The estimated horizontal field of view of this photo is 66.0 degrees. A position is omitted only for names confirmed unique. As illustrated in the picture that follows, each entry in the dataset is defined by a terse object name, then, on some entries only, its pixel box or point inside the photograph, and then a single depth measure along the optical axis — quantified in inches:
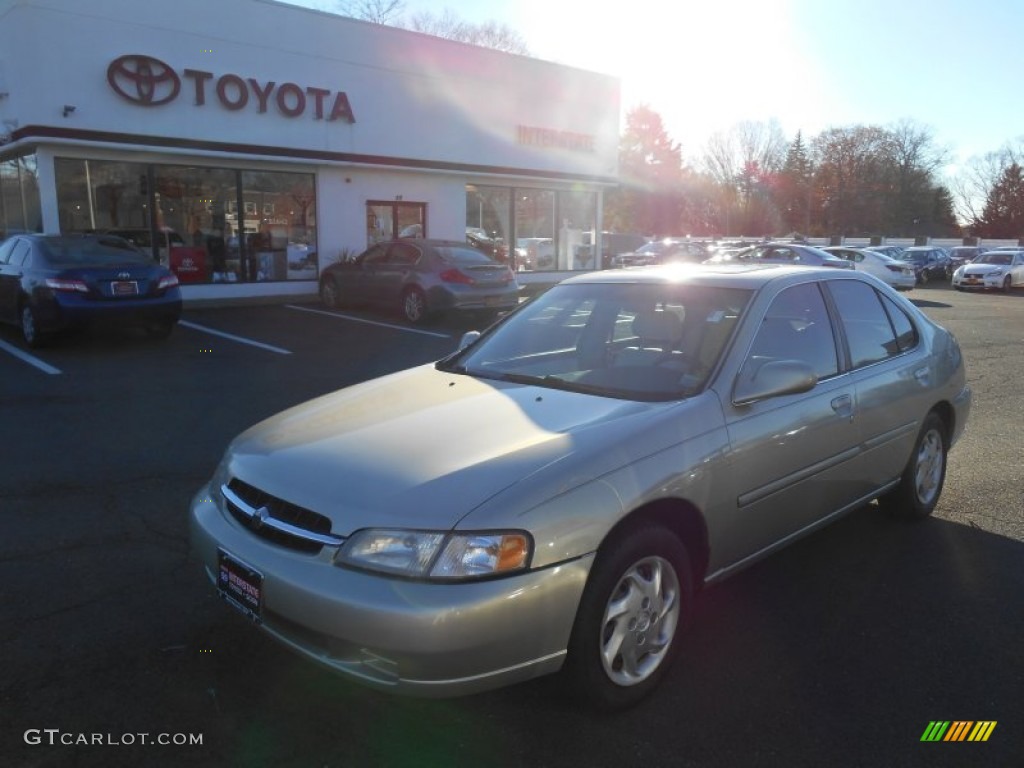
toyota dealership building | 571.8
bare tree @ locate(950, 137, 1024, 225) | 2926.4
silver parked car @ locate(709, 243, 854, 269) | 814.5
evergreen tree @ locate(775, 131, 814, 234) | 2861.7
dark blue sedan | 384.2
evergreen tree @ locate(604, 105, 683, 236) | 2497.5
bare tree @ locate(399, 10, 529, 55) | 2180.1
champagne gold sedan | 96.2
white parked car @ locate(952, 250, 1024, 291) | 1039.6
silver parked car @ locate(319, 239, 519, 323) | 521.3
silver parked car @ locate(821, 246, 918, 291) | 886.4
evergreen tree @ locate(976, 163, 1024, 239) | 2741.1
